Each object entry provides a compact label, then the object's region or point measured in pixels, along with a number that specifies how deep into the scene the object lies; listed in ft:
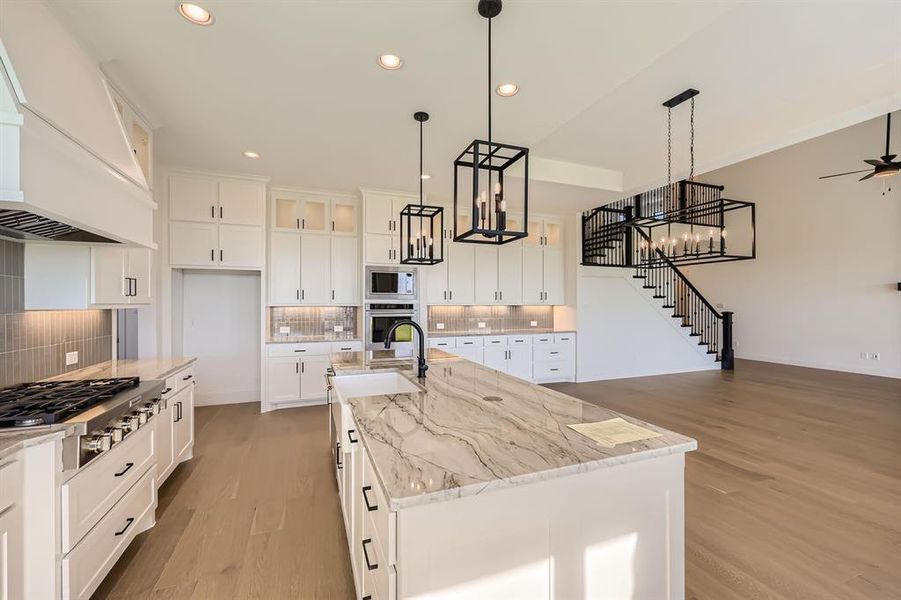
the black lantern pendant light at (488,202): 6.35
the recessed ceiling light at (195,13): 6.65
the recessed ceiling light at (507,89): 9.20
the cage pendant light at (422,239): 11.99
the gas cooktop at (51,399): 5.24
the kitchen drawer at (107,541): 5.31
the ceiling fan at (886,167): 13.64
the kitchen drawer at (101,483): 5.22
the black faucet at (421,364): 7.98
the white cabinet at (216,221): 14.76
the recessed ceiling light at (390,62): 8.07
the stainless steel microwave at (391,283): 17.29
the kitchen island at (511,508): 3.40
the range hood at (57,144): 4.80
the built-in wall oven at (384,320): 17.02
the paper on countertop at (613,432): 4.52
